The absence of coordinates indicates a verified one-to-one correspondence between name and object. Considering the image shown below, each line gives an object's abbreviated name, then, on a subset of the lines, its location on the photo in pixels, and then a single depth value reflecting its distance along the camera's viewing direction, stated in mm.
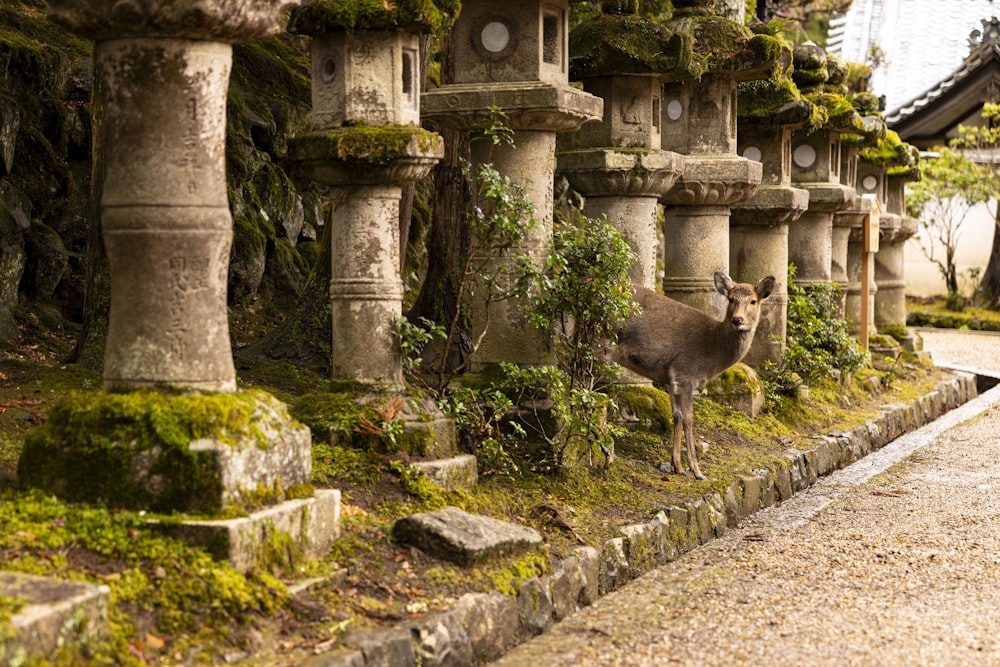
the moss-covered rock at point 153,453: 5445
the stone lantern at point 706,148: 11781
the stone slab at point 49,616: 4211
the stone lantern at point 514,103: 8594
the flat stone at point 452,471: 7223
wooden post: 16609
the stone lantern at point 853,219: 16984
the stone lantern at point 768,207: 13734
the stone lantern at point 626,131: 10172
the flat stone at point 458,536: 6242
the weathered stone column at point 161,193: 5695
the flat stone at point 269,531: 5309
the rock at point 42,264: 10781
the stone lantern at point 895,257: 20812
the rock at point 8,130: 10766
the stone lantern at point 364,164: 7352
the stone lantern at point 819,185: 15734
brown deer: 9625
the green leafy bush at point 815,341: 13078
